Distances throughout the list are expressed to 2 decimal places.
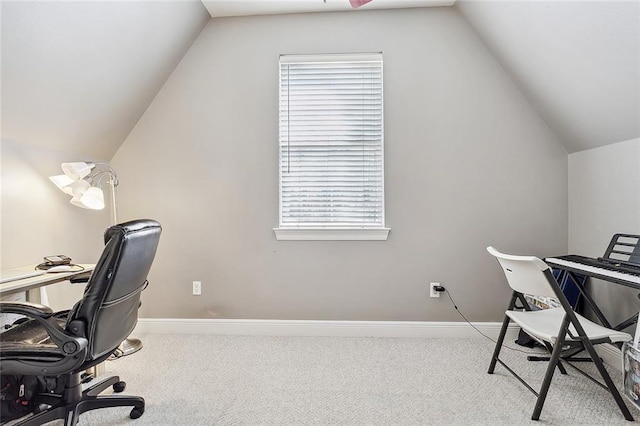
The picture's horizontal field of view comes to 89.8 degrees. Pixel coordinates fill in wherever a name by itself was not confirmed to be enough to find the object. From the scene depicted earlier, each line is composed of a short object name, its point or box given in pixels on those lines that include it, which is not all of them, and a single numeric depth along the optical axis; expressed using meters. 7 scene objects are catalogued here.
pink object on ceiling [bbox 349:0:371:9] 1.85
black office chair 1.36
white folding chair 1.61
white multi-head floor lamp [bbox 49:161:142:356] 2.07
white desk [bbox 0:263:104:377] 1.61
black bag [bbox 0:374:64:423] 1.55
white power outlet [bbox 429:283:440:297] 2.69
